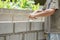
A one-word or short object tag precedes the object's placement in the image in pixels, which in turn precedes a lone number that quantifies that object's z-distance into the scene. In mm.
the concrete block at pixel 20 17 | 3624
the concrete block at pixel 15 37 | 3280
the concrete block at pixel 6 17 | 3398
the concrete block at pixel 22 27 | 3441
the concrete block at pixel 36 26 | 3881
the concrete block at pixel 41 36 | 4070
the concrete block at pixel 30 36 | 3671
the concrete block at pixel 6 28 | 3129
